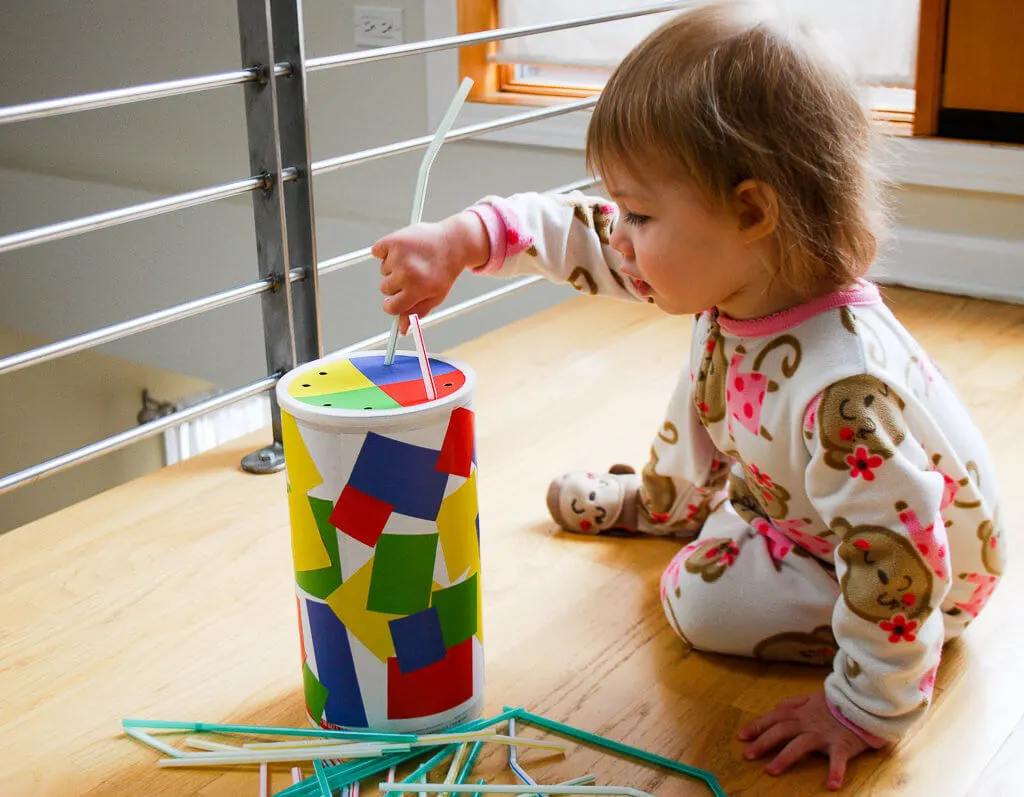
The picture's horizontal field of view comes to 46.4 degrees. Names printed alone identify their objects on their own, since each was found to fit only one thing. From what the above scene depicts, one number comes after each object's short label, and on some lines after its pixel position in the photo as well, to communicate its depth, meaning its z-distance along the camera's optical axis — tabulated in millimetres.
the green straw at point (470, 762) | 889
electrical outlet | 2648
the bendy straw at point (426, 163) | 914
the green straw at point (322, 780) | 857
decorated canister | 845
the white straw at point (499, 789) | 857
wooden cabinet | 2041
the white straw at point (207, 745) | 935
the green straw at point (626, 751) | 898
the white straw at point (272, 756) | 891
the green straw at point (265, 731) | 901
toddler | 875
